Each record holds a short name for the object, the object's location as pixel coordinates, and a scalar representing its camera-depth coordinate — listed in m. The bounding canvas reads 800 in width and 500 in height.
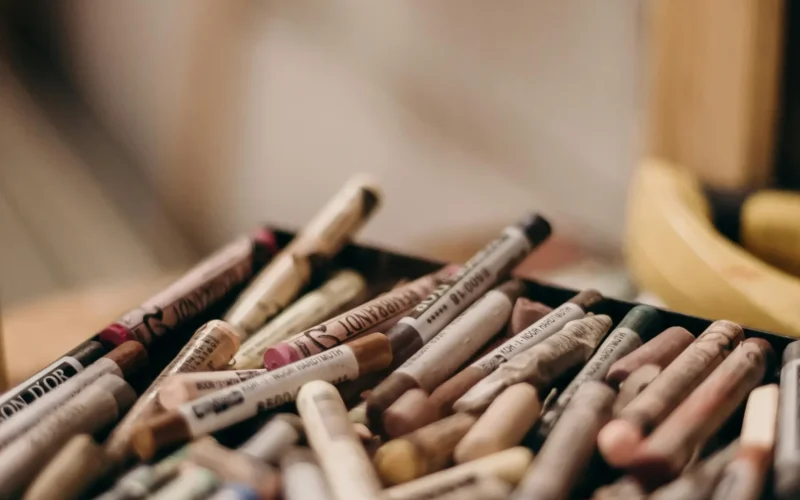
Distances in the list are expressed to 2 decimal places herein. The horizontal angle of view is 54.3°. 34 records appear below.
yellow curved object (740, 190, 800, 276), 0.68
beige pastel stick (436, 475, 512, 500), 0.28
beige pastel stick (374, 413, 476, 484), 0.30
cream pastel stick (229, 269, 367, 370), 0.39
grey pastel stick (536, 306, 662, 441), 0.33
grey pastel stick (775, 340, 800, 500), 0.27
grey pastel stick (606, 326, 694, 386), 0.34
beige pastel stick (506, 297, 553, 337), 0.40
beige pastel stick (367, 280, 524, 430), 0.34
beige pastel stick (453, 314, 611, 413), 0.34
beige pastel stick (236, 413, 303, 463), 0.31
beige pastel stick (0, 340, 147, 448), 0.32
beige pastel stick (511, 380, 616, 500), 0.28
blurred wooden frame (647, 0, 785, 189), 0.78
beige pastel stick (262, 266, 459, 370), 0.36
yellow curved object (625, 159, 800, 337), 0.55
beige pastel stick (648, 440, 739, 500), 0.27
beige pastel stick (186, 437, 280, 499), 0.28
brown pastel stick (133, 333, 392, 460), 0.30
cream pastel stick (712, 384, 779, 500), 0.28
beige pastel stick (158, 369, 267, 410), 0.32
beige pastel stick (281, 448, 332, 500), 0.28
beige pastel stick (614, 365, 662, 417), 0.33
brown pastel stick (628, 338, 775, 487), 0.29
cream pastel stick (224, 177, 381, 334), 0.43
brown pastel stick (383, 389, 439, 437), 0.32
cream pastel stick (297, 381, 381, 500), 0.28
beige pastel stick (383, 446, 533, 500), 0.28
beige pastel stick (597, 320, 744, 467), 0.29
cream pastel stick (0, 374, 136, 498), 0.30
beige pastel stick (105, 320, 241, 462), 0.34
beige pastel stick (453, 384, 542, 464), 0.31
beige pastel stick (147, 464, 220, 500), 0.28
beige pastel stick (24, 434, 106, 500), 0.29
